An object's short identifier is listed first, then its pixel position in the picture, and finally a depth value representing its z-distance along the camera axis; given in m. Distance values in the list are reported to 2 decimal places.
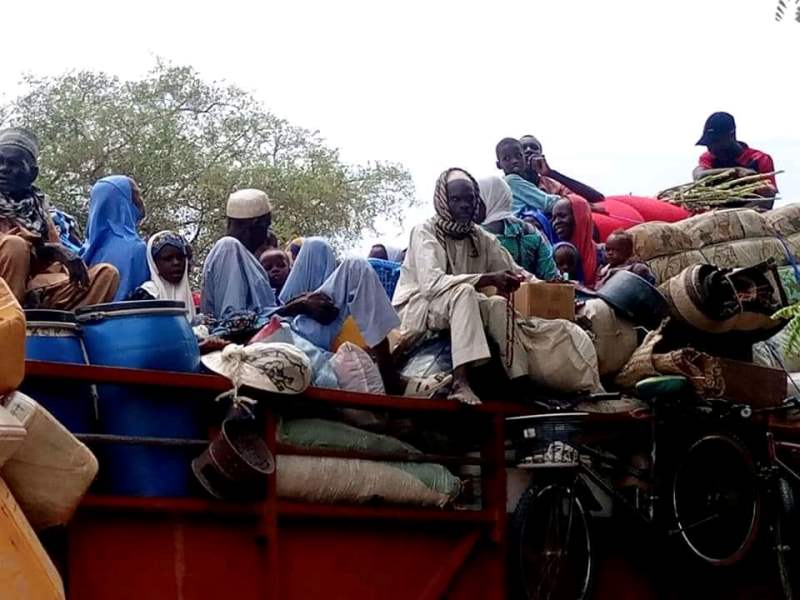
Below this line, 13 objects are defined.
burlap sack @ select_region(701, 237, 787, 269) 7.91
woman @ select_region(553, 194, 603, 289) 8.83
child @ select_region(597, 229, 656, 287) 8.05
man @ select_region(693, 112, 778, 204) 10.38
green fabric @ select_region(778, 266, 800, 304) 7.91
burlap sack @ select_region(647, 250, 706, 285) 7.88
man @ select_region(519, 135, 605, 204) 9.95
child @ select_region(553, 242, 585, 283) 8.44
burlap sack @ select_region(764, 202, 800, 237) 8.52
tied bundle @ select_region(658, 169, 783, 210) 9.89
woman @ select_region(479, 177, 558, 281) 7.78
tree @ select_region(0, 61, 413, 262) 19.17
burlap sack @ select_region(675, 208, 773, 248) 8.02
